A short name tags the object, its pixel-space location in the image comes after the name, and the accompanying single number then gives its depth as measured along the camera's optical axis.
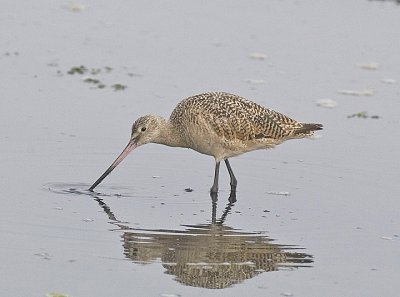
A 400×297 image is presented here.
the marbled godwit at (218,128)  9.19
